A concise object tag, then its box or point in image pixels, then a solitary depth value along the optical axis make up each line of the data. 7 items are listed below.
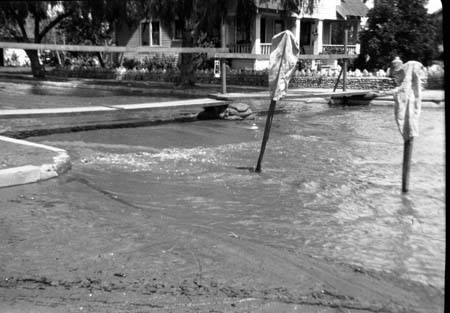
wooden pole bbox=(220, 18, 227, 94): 16.27
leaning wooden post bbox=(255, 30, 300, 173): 7.74
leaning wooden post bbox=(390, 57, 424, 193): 6.57
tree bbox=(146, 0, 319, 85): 22.95
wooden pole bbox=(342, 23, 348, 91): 20.59
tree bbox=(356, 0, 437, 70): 28.92
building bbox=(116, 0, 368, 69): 33.19
